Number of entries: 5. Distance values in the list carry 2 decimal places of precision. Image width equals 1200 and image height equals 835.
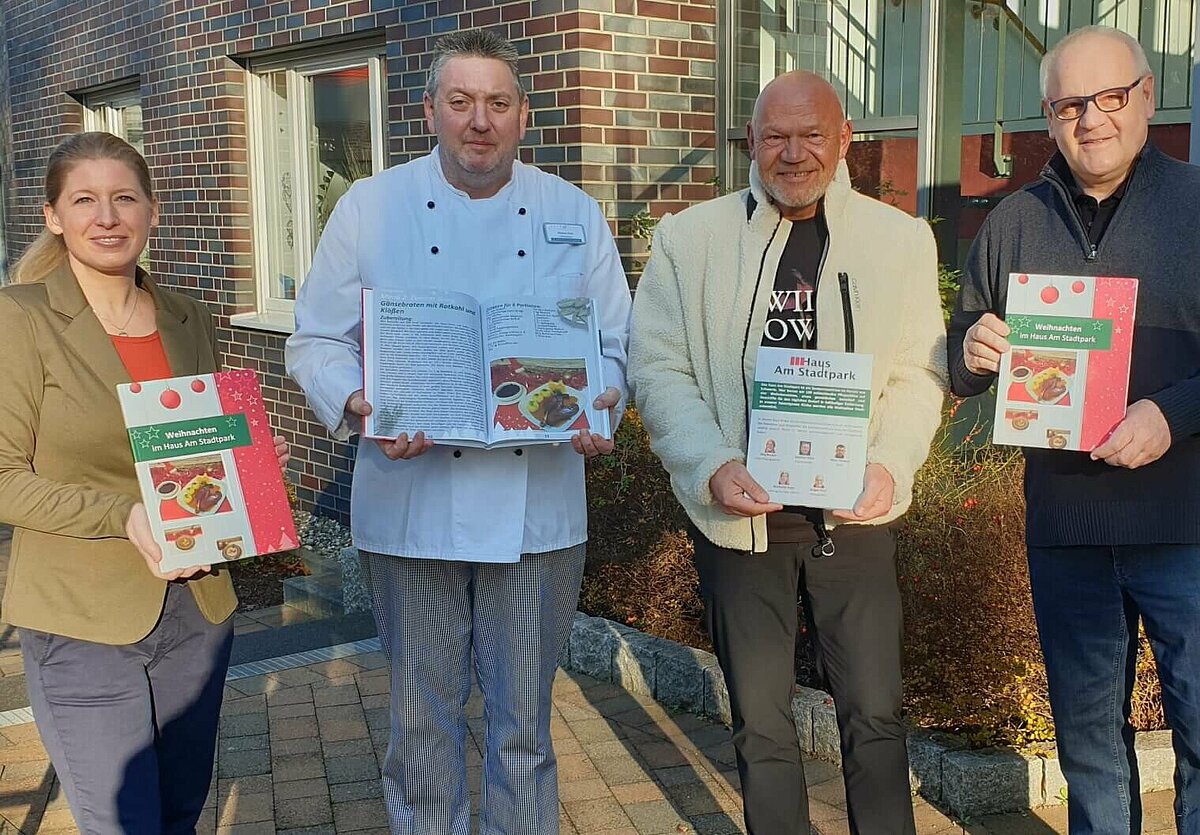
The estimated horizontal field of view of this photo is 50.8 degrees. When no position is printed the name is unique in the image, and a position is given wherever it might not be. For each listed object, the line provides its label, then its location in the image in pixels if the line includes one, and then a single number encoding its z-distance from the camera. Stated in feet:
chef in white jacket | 9.95
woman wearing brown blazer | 8.36
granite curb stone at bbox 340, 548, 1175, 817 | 12.65
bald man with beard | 9.49
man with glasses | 8.77
